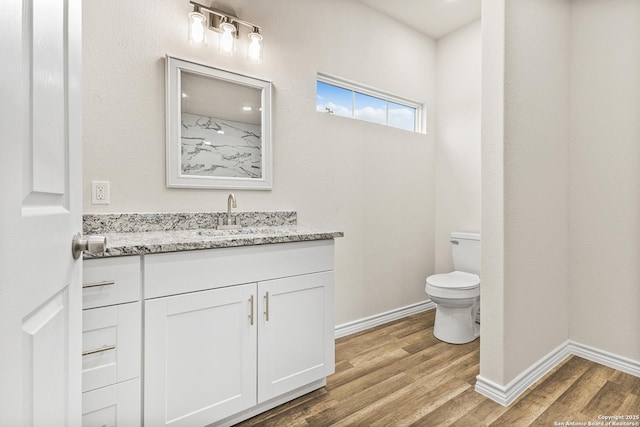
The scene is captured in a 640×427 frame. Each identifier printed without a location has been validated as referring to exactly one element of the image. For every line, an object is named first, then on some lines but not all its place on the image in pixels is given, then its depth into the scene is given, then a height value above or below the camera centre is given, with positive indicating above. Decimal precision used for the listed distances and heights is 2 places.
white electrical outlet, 1.56 +0.10
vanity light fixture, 1.73 +1.07
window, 2.38 +0.91
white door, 0.42 +0.00
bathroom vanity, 1.14 -0.48
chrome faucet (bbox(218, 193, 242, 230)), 1.83 -0.04
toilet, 2.21 -0.63
